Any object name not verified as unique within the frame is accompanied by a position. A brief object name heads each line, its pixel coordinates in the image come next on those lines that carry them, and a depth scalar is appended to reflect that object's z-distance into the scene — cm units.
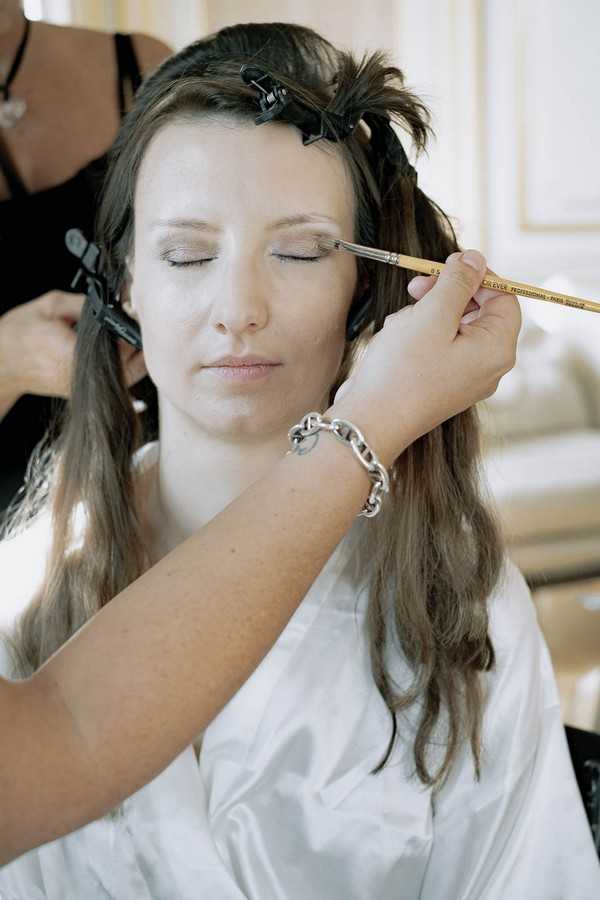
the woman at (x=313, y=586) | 113
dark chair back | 117
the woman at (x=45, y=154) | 156
